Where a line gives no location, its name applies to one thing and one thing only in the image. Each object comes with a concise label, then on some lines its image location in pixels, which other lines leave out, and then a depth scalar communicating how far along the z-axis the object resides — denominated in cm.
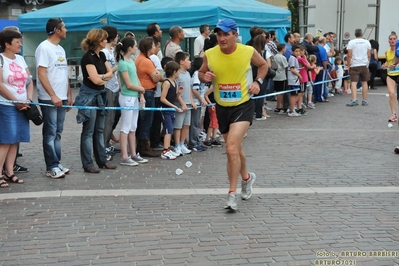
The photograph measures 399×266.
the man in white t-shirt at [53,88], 791
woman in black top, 820
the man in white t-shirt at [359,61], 1675
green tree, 3696
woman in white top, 763
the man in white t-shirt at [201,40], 1301
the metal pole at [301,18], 2186
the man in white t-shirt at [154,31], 1070
